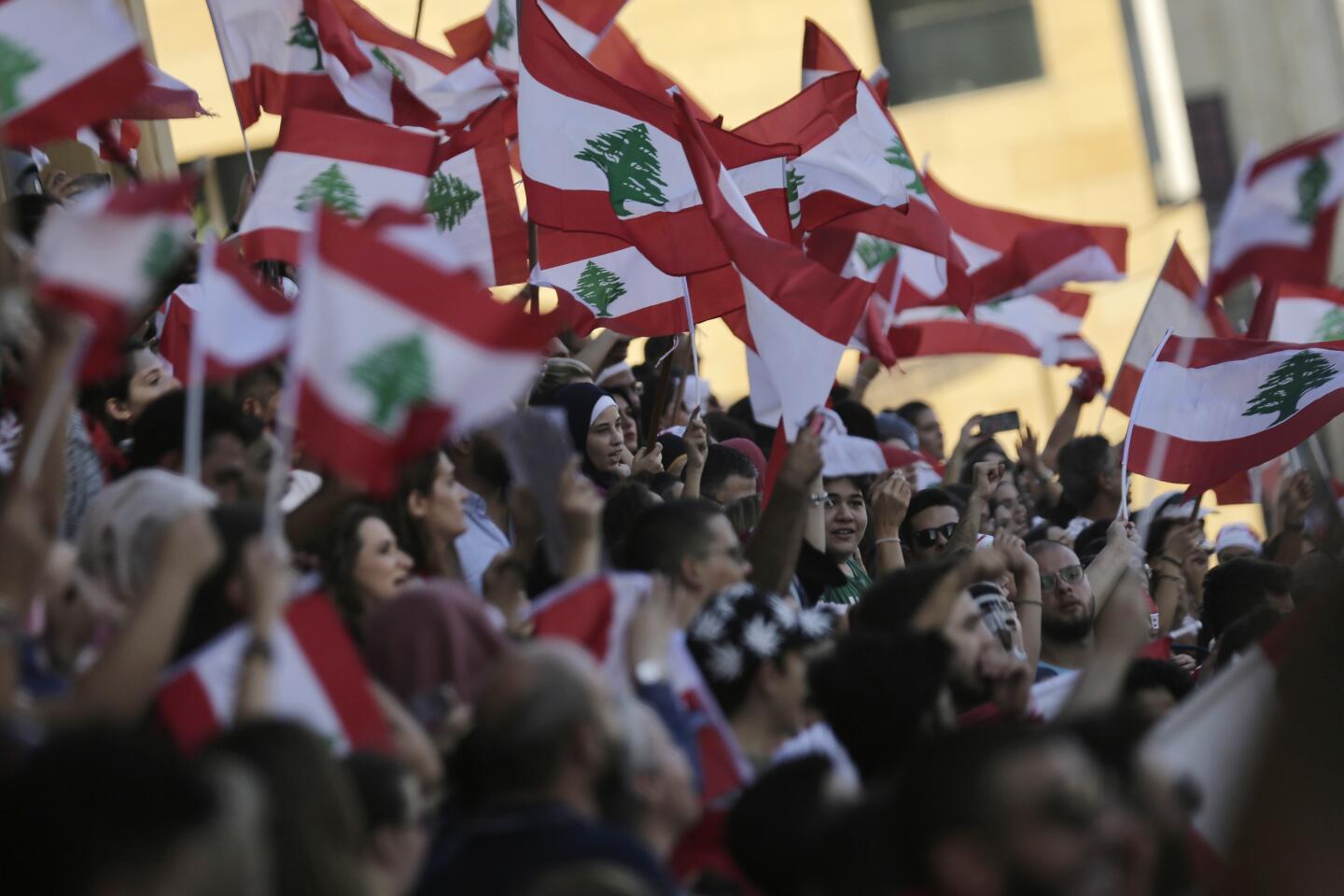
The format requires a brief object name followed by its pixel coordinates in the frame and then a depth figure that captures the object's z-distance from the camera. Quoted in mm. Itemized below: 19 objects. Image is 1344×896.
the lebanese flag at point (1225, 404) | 14180
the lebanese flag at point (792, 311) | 13008
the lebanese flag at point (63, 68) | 9805
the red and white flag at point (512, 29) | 17391
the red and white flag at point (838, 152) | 16031
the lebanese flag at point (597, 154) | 14711
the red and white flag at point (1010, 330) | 21828
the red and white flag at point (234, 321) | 8211
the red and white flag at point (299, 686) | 7363
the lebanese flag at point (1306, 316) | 18375
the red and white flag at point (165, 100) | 15289
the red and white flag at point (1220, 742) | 8172
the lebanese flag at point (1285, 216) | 11930
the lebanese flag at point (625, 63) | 18187
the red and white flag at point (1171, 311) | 15891
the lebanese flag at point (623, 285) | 15336
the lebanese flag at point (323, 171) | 12359
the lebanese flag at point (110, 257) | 7543
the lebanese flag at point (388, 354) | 7801
